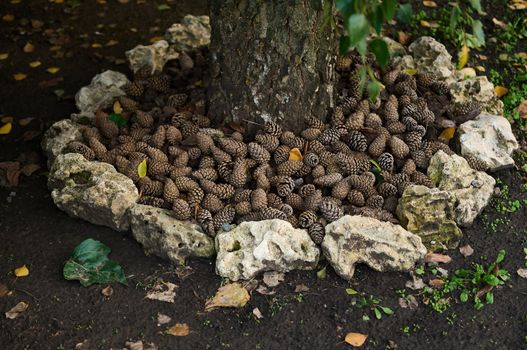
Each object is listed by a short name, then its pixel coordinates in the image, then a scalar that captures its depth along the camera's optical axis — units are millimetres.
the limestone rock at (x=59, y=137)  3662
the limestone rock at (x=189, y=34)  4523
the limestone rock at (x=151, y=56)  4340
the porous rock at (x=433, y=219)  3176
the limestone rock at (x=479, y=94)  3955
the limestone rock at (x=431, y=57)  4141
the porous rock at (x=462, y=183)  3264
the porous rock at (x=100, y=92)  4004
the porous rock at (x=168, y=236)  3096
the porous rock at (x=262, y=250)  2996
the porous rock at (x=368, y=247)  3021
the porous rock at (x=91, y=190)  3246
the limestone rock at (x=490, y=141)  3562
